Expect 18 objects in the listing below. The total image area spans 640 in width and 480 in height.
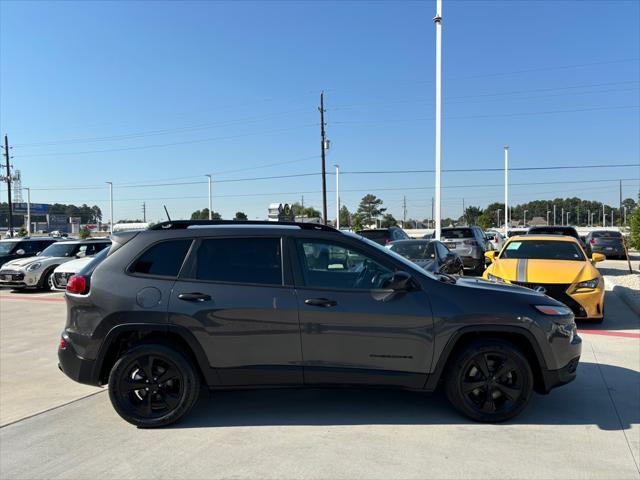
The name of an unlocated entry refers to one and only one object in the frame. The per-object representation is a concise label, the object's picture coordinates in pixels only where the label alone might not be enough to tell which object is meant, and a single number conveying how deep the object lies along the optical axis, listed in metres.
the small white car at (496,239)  27.05
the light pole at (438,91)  18.25
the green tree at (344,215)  95.94
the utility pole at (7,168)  46.15
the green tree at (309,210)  88.13
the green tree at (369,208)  108.56
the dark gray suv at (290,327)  4.11
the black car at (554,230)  15.47
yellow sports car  8.03
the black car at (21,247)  17.72
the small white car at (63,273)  13.41
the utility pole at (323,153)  33.72
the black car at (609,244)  25.04
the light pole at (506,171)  39.38
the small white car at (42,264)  15.12
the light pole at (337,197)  44.52
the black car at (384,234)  15.51
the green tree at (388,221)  86.18
